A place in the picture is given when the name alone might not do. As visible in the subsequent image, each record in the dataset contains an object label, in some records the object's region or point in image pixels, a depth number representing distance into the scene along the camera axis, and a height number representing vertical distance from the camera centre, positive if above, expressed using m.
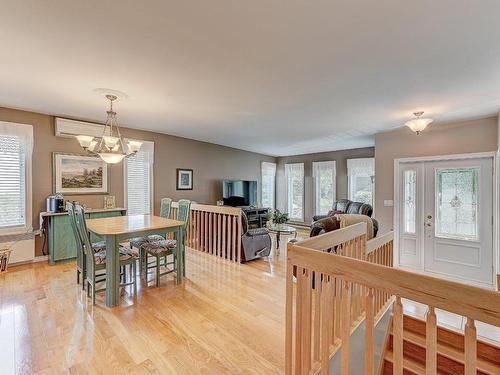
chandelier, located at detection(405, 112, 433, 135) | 3.78 +0.94
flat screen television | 6.86 -0.17
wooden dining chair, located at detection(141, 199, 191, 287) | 3.39 -0.82
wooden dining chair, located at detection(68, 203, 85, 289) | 3.05 -0.76
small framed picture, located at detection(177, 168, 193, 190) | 6.18 +0.18
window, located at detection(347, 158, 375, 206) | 6.61 +0.18
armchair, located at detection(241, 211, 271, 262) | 4.45 -1.01
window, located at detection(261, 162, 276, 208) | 8.42 +0.11
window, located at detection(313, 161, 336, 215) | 7.42 +0.02
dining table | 2.87 -0.56
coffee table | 5.21 -0.89
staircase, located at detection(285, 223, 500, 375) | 0.98 -0.65
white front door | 4.05 -0.55
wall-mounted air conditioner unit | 4.45 +1.06
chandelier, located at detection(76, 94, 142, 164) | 3.02 +0.51
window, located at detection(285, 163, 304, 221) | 8.15 -0.12
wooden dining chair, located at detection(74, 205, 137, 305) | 2.88 -0.83
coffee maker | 4.25 -0.27
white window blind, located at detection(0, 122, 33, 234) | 4.05 +0.16
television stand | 7.00 -0.82
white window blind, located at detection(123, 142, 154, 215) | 5.43 +0.12
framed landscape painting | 4.55 +0.24
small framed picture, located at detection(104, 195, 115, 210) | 5.03 -0.30
